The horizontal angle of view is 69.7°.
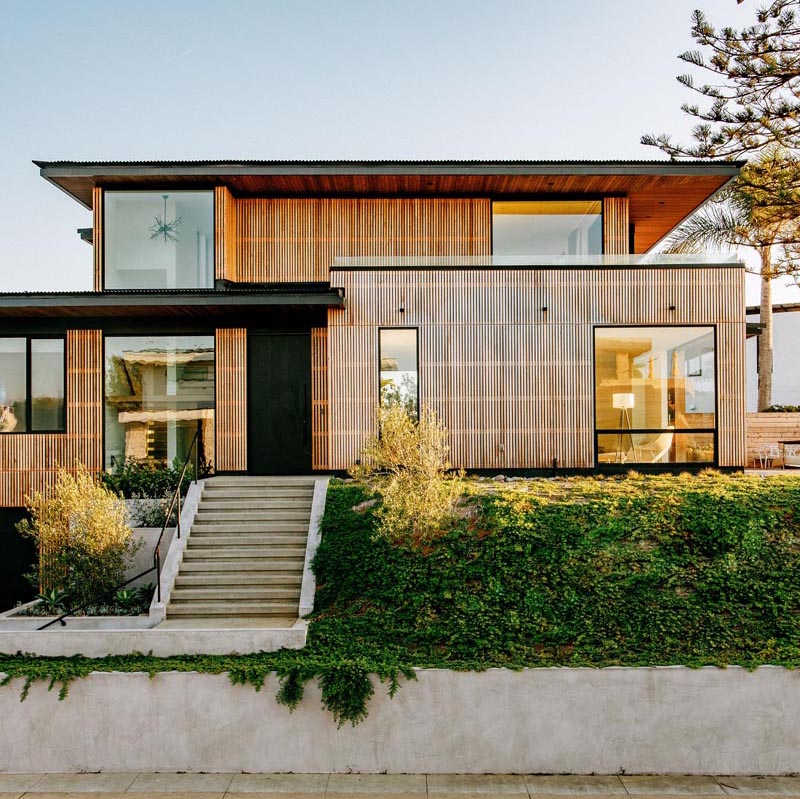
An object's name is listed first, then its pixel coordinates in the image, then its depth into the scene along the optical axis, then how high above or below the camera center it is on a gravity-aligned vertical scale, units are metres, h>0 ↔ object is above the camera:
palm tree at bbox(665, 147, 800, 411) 14.38 +5.66
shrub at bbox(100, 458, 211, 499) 10.02 -1.31
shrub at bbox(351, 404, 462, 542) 7.17 -0.98
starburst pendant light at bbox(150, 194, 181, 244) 11.52 +3.60
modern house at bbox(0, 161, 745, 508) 10.59 +1.58
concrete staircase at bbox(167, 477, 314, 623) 7.21 -2.02
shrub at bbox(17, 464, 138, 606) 7.54 -1.79
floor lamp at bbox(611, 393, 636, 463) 10.61 -0.03
